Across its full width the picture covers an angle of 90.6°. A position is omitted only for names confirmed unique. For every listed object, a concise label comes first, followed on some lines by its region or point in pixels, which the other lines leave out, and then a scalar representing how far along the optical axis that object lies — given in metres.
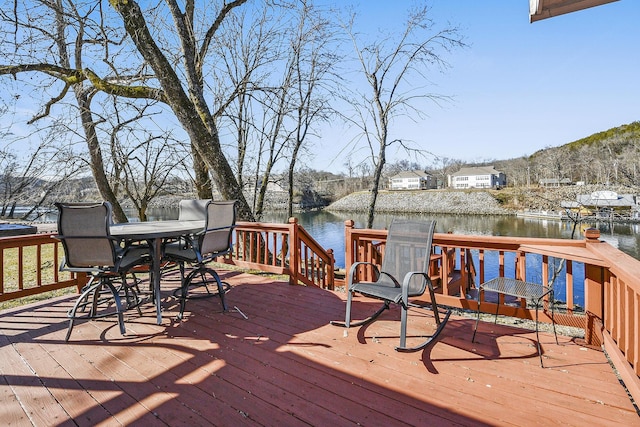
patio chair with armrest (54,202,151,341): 2.57
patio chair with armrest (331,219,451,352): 2.42
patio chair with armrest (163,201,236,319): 3.12
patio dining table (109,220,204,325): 2.82
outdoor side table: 2.23
